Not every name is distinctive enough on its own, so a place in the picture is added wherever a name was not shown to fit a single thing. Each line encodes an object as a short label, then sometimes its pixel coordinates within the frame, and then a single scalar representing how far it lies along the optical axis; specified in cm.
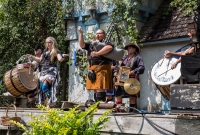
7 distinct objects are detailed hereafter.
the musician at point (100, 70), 605
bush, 450
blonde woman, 712
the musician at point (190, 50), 517
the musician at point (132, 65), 677
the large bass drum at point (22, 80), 821
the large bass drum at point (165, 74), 663
